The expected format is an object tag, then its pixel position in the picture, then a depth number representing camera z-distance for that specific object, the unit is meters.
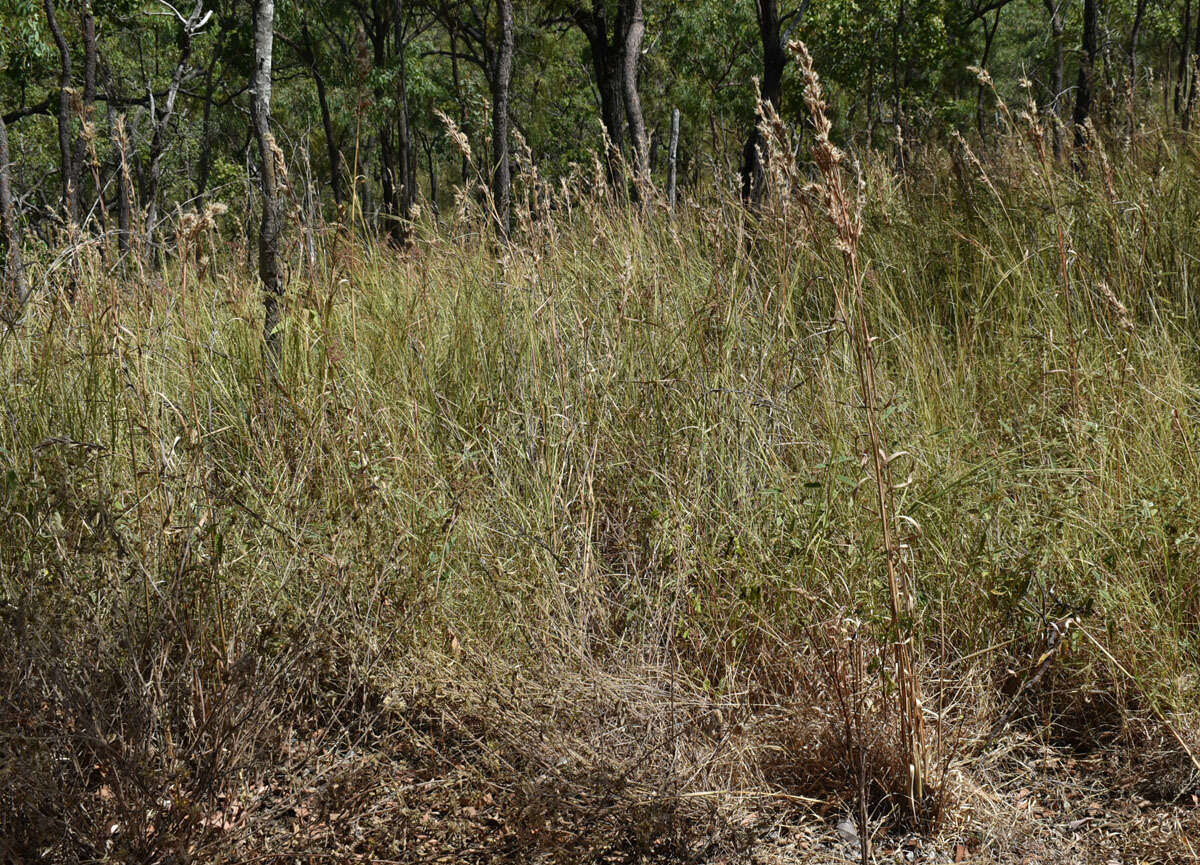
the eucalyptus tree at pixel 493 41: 8.64
